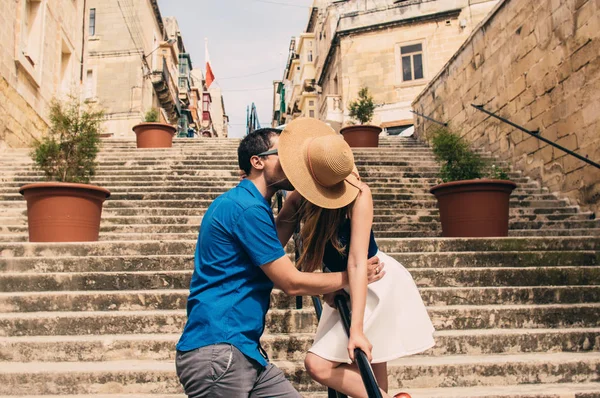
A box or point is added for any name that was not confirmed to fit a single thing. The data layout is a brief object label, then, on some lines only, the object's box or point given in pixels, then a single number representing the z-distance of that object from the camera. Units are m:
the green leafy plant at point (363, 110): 11.70
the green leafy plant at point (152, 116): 10.80
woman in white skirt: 1.69
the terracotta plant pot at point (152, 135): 10.02
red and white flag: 28.27
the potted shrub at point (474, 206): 5.19
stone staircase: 3.23
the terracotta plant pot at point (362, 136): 10.77
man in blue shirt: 1.51
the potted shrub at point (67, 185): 5.02
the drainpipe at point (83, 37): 14.06
